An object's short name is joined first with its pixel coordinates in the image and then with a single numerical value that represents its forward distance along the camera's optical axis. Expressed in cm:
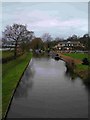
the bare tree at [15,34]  2597
